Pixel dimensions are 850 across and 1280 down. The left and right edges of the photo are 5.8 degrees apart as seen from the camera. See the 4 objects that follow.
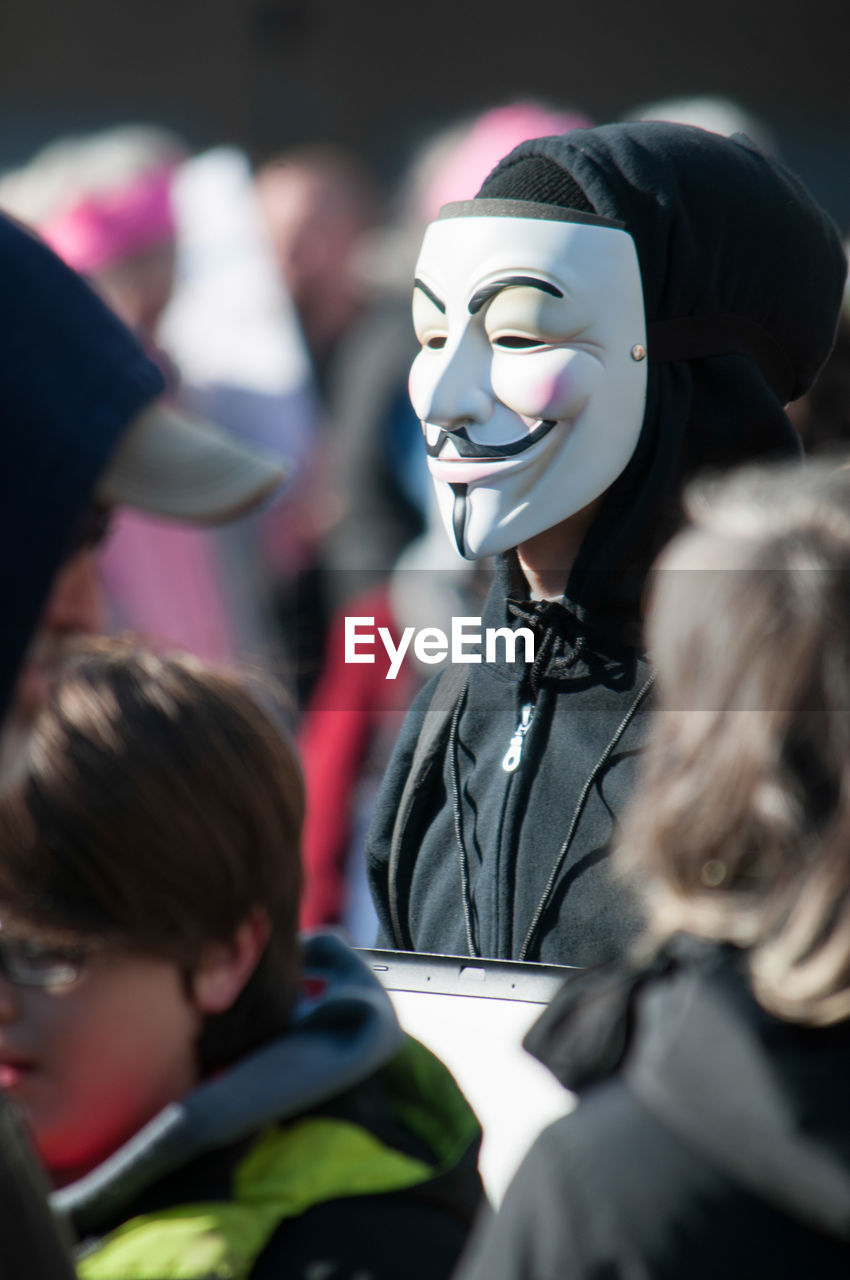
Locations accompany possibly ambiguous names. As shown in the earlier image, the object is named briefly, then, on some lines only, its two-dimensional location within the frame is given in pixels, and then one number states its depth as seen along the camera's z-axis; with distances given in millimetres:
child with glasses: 4846
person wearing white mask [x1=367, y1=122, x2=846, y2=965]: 5088
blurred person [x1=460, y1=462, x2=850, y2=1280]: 4689
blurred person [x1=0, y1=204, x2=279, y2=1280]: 4744
